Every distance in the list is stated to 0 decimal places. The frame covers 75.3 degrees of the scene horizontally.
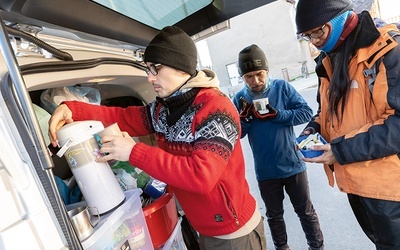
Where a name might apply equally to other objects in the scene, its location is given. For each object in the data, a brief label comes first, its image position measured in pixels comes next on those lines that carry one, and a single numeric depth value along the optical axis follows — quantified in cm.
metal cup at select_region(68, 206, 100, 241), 82
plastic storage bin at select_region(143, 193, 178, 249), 133
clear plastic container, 90
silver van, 59
